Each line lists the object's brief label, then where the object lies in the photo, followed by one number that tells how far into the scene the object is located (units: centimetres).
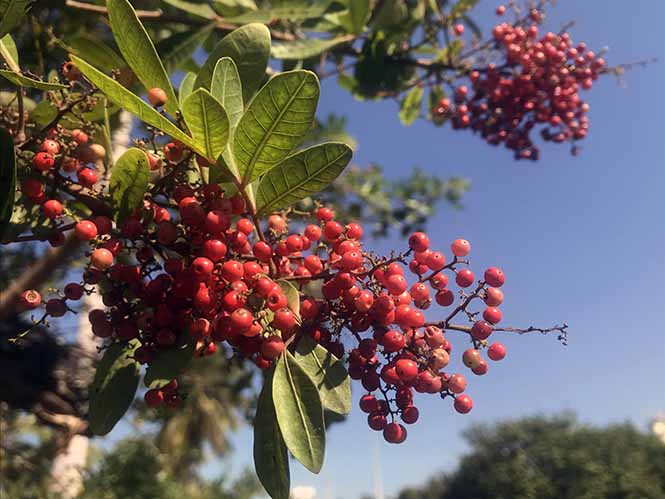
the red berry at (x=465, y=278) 15
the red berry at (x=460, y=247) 15
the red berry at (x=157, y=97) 12
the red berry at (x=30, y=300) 14
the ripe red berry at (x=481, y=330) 14
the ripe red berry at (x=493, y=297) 15
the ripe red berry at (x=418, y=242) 14
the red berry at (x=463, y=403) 15
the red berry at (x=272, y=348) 12
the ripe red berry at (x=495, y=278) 15
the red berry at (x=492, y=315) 15
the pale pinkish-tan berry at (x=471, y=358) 15
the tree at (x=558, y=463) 1139
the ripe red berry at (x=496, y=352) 15
